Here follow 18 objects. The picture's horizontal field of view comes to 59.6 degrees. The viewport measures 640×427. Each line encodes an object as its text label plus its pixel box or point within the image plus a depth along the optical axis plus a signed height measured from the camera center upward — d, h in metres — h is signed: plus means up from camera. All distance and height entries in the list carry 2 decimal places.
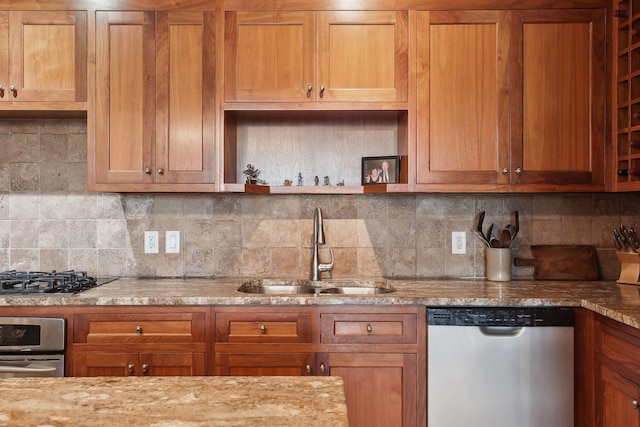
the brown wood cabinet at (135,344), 2.33 -0.53
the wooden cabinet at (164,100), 2.63 +0.55
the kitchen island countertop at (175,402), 0.89 -0.32
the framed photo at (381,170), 2.84 +0.24
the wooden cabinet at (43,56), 2.65 +0.77
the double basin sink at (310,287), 2.84 -0.36
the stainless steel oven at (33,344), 2.30 -0.52
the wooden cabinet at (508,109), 2.62 +0.50
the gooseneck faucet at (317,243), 2.86 -0.13
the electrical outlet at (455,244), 2.97 -0.15
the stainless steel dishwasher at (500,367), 2.27 -0.62
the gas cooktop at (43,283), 2.42 -0.30
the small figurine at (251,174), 2.85 +0.22
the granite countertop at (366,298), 2.29 -0.33
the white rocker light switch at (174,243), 2.98 -0.14
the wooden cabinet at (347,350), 2.31 -0.55
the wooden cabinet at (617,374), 1.88 -0.56
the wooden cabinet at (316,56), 2.63 +0.76
